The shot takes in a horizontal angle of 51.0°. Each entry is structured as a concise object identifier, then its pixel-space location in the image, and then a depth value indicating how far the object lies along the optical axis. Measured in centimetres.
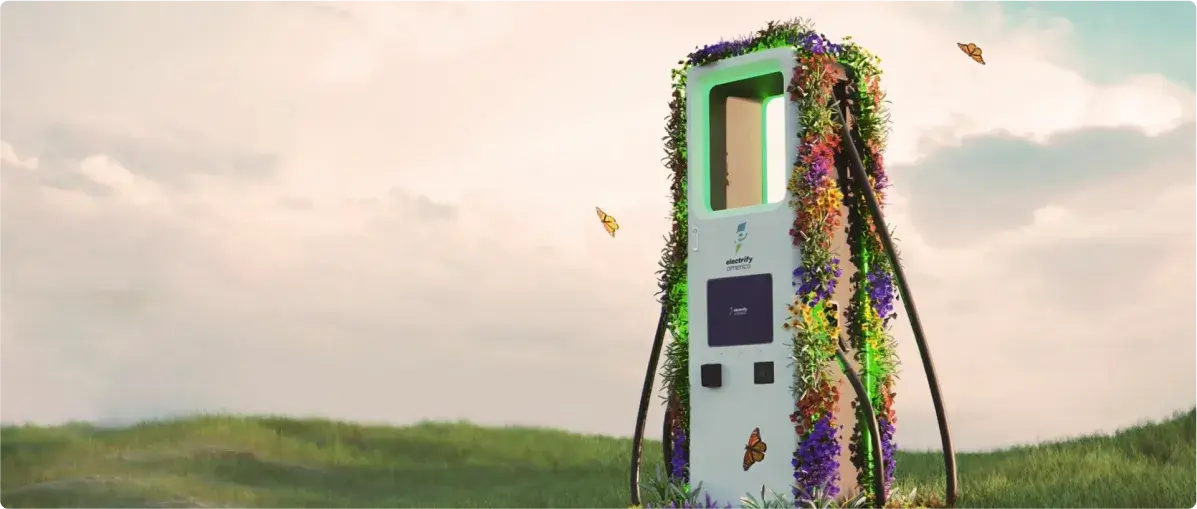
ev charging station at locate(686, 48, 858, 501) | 697
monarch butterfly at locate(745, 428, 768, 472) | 702
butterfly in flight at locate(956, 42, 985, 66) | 695
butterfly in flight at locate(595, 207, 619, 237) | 772
